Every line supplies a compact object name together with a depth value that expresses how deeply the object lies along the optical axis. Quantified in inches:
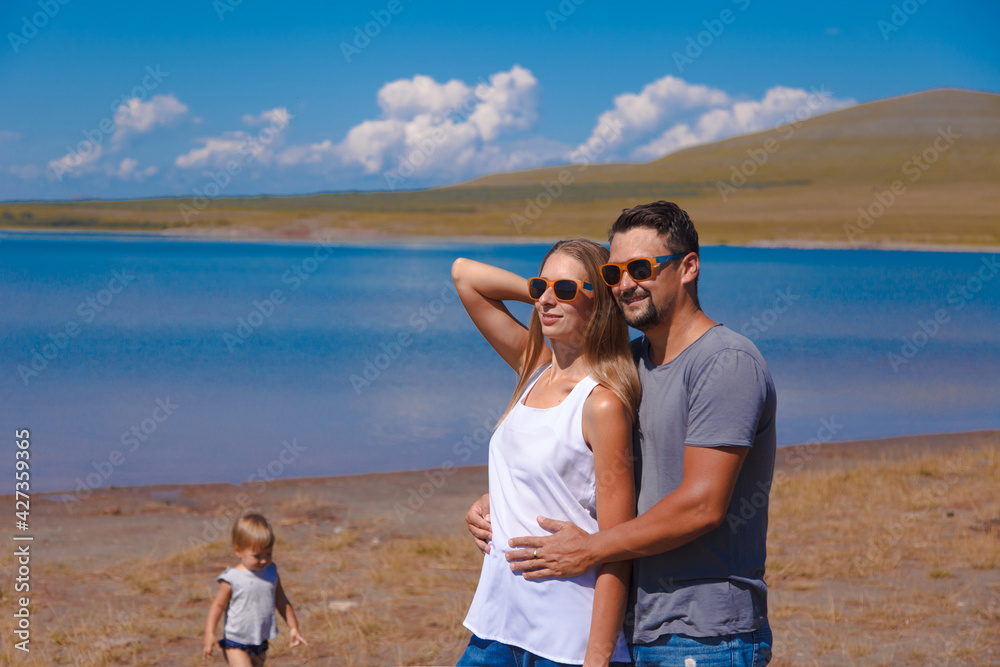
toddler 151.9
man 84.1
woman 87.5
